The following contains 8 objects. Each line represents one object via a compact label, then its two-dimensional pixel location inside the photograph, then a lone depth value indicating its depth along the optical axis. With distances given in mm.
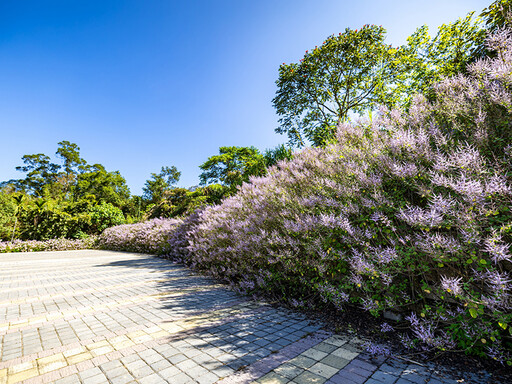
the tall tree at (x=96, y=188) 37781
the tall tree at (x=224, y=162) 33719
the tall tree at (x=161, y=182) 44922
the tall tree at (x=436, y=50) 7013
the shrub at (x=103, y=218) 21047
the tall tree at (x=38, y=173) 41781
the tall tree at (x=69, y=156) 43572
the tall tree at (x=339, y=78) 14383
